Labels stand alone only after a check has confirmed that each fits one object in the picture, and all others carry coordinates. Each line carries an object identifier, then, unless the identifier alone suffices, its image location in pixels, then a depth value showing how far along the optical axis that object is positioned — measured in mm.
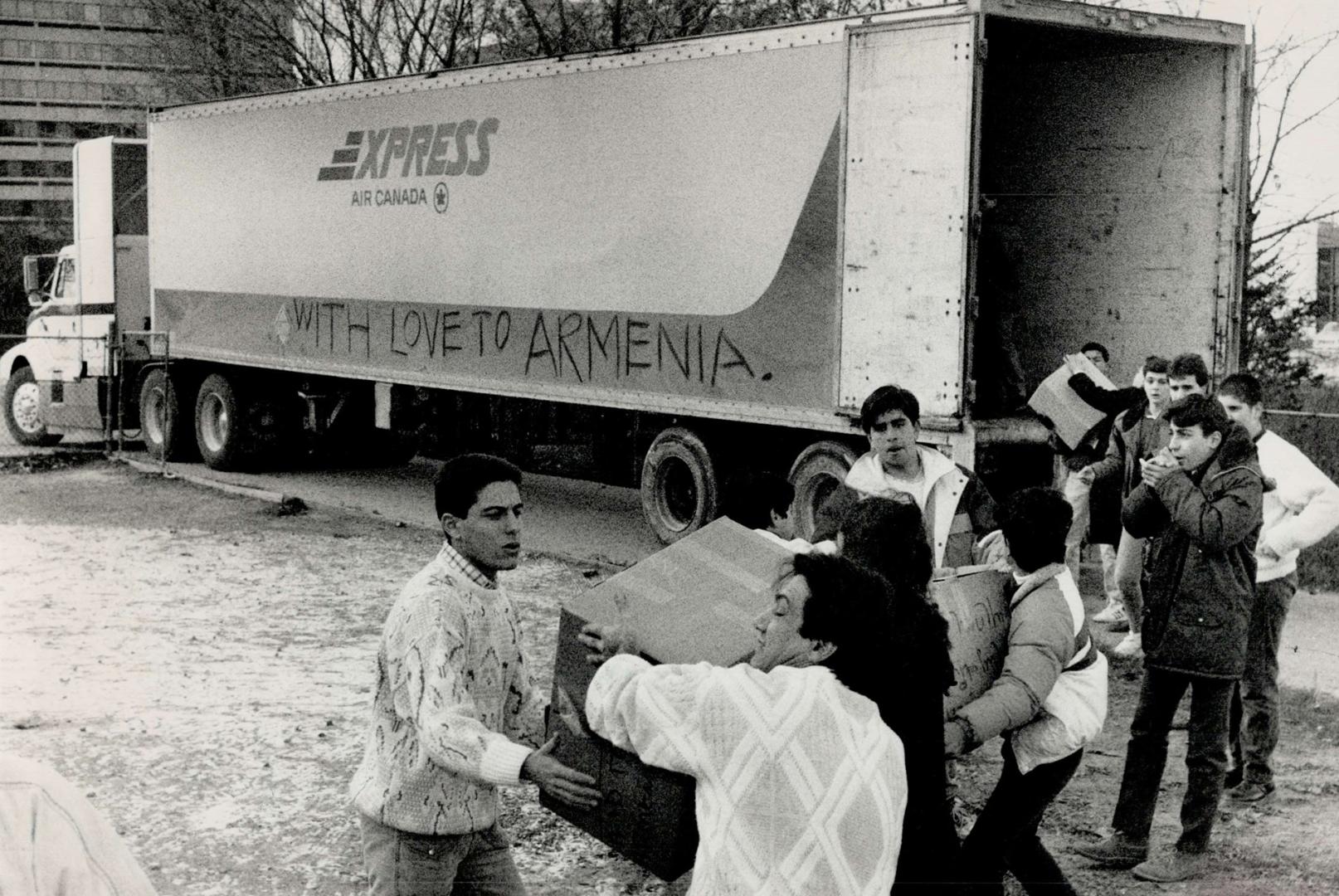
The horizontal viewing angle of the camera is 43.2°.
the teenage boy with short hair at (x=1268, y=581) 6648
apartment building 59625
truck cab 19797
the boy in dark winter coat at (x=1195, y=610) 5613
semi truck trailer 10078
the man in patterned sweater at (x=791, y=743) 2975
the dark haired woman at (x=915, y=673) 3451
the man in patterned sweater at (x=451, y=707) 3738
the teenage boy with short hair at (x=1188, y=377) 7227
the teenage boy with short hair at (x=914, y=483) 5941
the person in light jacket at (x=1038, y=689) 4688
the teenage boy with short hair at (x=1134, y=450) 8297
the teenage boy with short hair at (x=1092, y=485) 9039
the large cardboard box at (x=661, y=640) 3236
